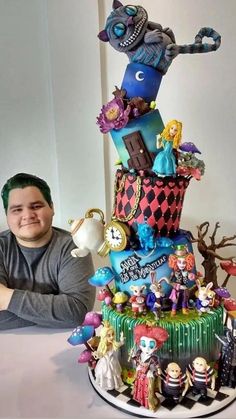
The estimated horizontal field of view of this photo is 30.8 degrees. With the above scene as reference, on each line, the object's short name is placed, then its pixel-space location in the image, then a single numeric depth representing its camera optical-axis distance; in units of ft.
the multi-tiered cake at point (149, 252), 2.45
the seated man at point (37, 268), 3.37
